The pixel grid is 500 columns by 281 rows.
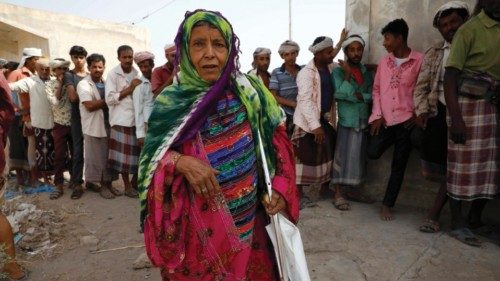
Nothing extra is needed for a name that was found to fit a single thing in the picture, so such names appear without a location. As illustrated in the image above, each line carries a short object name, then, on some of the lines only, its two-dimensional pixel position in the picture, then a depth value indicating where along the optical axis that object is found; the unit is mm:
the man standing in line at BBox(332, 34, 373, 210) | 4219
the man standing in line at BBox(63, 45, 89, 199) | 5457
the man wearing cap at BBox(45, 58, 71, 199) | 5594
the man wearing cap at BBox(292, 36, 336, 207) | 4309
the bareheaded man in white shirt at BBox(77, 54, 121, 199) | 5258
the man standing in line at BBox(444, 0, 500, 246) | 2941
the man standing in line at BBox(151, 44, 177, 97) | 4582
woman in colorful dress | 1562
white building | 14117
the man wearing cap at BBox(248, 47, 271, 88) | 5395
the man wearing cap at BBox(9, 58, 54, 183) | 5680
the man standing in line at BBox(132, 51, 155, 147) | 4934
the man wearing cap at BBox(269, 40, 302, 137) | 4793
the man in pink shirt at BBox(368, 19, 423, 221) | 3742
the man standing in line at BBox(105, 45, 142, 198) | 5133
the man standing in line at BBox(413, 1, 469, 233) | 3389
